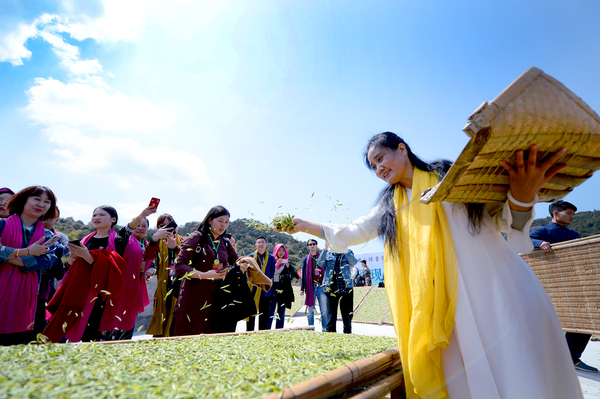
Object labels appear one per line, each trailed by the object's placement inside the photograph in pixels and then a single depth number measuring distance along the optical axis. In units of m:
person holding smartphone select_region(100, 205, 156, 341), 3.71
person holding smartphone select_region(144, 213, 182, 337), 4.56
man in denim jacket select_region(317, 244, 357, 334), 5.62
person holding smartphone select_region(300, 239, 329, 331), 7.43
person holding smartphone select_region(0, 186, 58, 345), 2.94
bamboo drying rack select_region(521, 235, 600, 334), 3.08
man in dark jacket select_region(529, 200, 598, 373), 3.94
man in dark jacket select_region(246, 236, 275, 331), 6.54
